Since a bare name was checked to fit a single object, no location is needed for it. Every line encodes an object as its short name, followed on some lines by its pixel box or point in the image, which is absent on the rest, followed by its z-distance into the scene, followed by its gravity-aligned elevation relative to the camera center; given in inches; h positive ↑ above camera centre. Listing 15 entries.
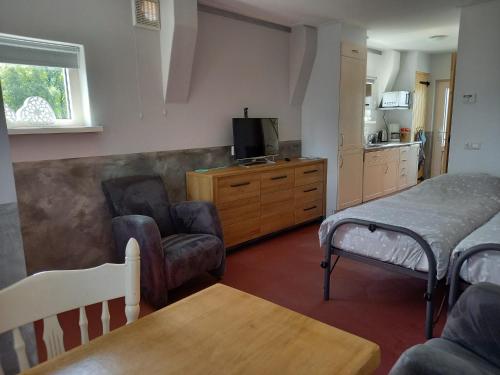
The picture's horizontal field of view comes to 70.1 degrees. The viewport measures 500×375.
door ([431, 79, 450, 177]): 281.3 -6.6
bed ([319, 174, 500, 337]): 87.1 -30.0
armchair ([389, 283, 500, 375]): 49.1 -33.5
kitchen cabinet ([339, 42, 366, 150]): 182.7 +12.8
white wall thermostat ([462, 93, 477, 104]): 154.3 +8.2
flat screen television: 156.2 -7.7
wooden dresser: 139.1 -31.5
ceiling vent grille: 120.3 +36.8
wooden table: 32.9 -22.4
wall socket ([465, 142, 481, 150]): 156.3 -12.5
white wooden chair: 38.3 -19.8
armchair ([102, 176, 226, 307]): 99.7 -34.7
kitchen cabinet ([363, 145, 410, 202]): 221.8 -35.0
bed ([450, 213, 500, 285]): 78.8 -32.2
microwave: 257.4 +13.7
